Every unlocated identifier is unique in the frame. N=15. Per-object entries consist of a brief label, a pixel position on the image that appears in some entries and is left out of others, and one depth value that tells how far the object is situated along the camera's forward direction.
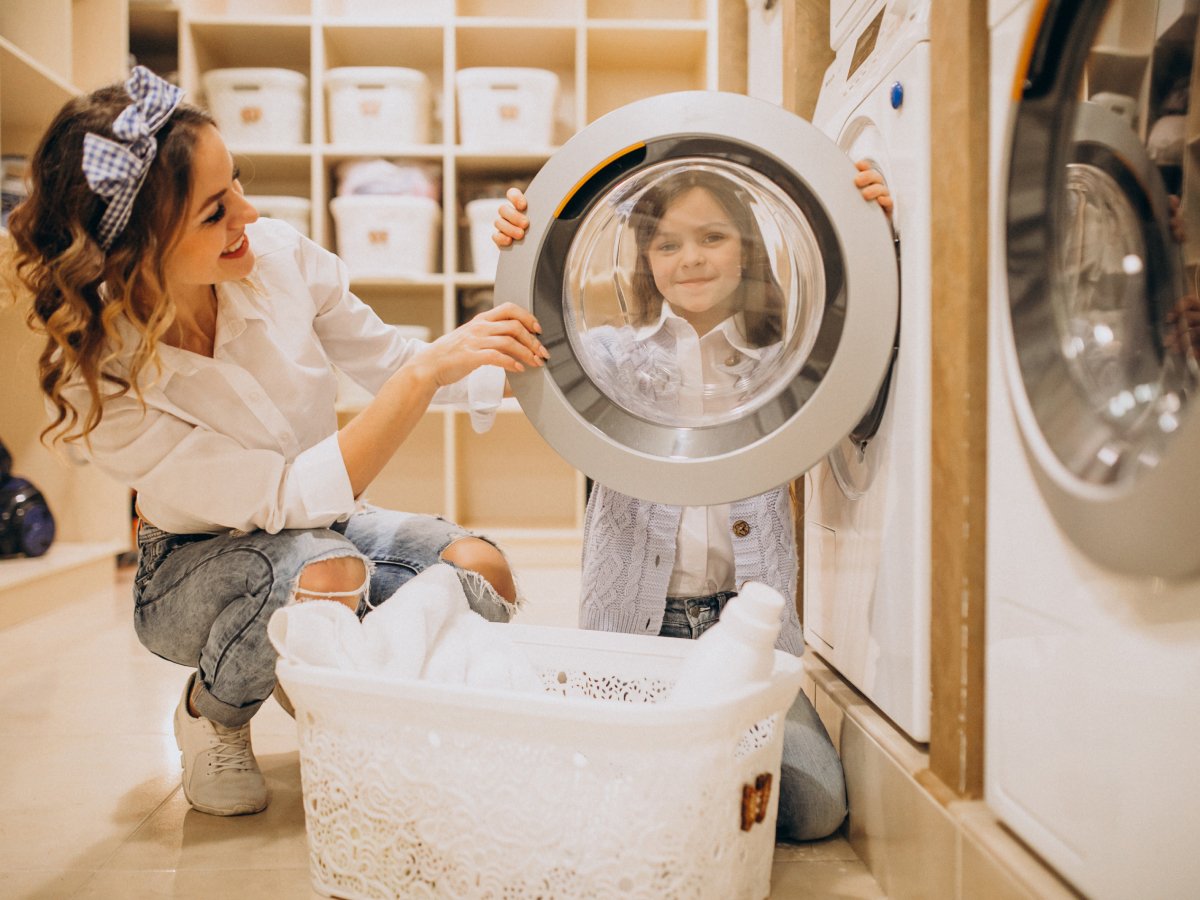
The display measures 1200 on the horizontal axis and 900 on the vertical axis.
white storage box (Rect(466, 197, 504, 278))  2.79
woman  1.03
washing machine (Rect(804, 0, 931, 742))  0.91
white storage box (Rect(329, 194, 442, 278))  2.76
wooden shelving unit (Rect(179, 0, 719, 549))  2.84
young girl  1.16
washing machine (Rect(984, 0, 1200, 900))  0.57
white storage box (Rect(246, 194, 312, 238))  2.80
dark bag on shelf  2.25
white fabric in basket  0.90
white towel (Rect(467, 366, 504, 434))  1.28
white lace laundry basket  0.79
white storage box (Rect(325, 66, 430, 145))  2.80
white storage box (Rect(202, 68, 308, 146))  2.80
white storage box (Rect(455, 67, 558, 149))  2.76
